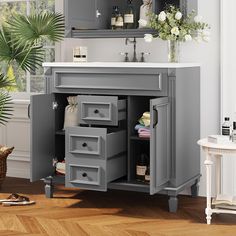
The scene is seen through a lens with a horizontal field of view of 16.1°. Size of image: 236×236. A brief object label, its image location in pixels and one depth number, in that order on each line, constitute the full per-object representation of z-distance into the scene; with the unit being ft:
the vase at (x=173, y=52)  20.57
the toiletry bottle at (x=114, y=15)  21.96
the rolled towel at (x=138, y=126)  19.96
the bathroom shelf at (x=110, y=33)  20.94
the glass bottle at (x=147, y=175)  20.17
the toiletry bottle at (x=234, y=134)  18.21
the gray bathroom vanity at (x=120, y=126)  19.14
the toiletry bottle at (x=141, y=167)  20.27
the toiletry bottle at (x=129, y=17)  21.57
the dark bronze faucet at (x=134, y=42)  21.90
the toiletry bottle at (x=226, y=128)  18.80
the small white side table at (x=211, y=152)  17.88
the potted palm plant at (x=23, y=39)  21.90
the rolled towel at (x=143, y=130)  19.76
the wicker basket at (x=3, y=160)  22.68
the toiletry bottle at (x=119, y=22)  21.77
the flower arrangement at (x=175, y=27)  19.99
